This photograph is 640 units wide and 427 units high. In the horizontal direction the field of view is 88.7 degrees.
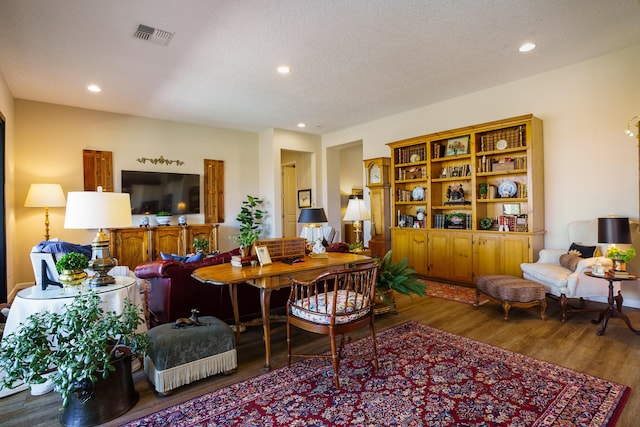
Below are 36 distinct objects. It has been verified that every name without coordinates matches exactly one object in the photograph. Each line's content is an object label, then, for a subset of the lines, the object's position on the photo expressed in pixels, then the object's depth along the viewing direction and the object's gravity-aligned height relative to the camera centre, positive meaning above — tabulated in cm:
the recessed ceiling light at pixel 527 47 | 362 +183
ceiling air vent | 314 +181
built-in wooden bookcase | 439 +24
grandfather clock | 634 +6
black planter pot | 186 -107
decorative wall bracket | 624 +112
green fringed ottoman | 216 -95
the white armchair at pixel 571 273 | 340 -70
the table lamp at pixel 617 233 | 312 -24
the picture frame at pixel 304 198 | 809 +41
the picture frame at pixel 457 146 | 514 +105
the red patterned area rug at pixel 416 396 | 188 -117
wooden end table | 301 -97
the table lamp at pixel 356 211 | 459 +4
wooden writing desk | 240 -44
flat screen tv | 608 +51
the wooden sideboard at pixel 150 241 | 550 -41
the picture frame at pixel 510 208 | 464 +3
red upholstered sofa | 294 -71
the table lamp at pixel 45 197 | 486 +35
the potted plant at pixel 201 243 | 586 -49
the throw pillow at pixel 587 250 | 378 -48
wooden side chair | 221 -68
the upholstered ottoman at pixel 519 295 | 345 -89
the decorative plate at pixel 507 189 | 466 +31
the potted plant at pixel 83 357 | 169 -75
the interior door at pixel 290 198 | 854 +45
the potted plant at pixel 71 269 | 236 -35
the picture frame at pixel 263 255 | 274 -33
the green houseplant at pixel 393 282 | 346 -74
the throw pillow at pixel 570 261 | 361 -58
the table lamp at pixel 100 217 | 234 +2
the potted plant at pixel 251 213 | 721 +7
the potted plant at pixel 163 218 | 611 +0
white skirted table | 213 -55
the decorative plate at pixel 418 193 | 578 +34
